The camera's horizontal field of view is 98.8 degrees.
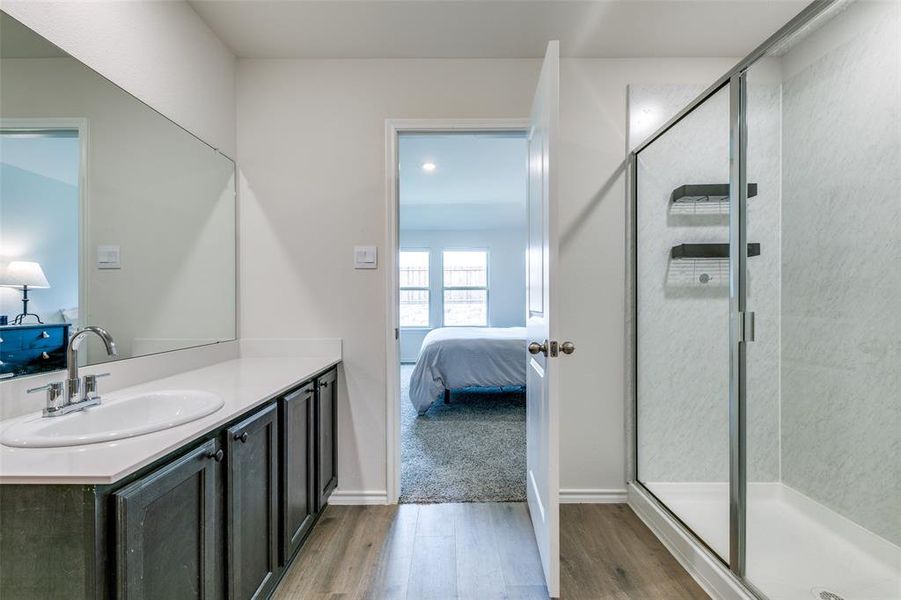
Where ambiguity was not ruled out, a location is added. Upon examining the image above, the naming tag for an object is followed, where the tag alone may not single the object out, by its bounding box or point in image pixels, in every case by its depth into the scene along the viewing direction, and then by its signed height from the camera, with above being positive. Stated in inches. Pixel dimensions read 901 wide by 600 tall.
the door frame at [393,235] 83.2 +13.7
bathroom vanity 29.1 -19.0
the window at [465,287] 265.7 +7.7
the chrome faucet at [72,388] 41.3 -10.0
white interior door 56.2 -4.3
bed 148.2 -25.5
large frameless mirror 41.9 +11.2
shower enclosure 60.8 -2.3
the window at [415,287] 264.7 +7.6
